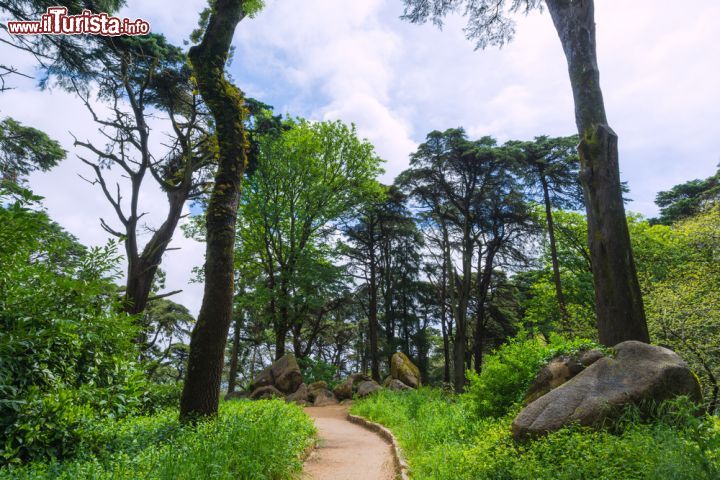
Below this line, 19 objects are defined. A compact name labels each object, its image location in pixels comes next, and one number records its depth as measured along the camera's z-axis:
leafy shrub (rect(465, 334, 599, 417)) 6.15
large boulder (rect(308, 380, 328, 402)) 16.36
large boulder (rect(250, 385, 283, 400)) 15.96
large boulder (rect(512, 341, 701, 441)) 4.26
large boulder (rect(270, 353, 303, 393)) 16.89
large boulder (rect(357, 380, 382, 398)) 16.03
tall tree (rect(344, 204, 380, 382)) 24.02
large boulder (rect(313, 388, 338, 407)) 15.79
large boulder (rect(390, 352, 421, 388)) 17.47
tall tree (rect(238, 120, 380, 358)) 18.22
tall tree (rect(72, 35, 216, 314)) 9.52
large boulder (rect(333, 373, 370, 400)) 16.56
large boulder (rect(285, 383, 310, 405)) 15.69
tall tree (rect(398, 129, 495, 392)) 18.59
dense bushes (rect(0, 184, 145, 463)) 3.69
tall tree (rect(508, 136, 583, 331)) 17.92
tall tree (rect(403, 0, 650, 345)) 5.97
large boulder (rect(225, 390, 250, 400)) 16.85
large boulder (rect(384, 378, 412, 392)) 16.13
